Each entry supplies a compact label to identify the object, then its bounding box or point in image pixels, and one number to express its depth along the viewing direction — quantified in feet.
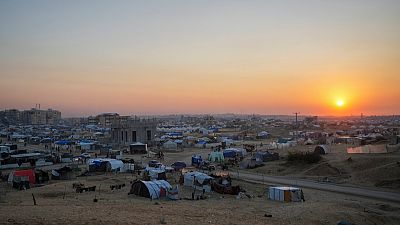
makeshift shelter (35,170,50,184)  102.67
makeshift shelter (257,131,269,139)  293.10
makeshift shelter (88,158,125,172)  124.47
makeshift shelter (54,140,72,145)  229.04
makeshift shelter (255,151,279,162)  142.82
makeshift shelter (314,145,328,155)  147.53
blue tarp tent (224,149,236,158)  160.25
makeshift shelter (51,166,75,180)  108.88
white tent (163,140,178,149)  212.56
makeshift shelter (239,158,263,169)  131.55
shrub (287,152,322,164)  125.95
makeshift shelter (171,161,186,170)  128.63
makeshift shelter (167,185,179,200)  77.92
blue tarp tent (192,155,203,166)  140.97
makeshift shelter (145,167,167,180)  102.27
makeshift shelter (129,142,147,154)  182.97
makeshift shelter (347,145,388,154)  143.07
